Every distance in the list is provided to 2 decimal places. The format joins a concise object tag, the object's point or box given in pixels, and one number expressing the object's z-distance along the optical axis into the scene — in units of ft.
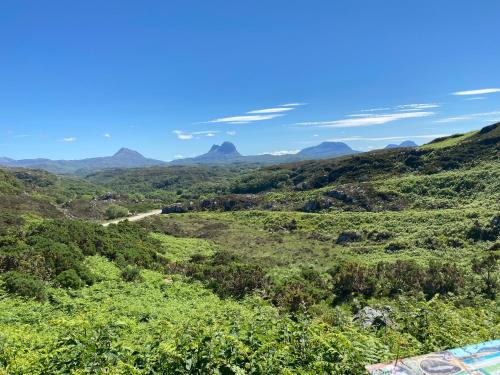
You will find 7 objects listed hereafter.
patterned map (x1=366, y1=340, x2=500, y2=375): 13.70
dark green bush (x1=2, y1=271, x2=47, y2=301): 51.47
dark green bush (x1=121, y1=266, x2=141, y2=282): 69.72
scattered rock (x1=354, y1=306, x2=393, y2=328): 44.06
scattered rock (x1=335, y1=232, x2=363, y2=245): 148.36
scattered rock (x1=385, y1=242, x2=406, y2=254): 123.49
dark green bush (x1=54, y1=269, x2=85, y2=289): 59.57
